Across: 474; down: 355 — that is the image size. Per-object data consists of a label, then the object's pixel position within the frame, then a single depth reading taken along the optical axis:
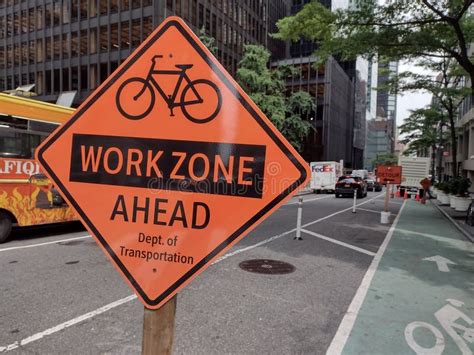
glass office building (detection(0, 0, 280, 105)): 36.28
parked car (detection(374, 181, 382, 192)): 45.09
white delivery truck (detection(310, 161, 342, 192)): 35.78
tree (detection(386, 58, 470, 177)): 24.73
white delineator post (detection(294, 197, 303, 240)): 10.25
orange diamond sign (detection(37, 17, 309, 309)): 1.64
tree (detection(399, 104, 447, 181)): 38.38
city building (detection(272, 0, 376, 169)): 57.44
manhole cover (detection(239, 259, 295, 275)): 6.96
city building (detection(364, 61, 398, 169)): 153.12
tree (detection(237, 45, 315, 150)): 30.56
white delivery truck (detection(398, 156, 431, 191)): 32.46
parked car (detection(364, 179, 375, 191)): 44.86
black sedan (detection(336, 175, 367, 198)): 29.47
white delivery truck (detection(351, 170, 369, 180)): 50.47
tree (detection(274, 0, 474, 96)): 13.62
